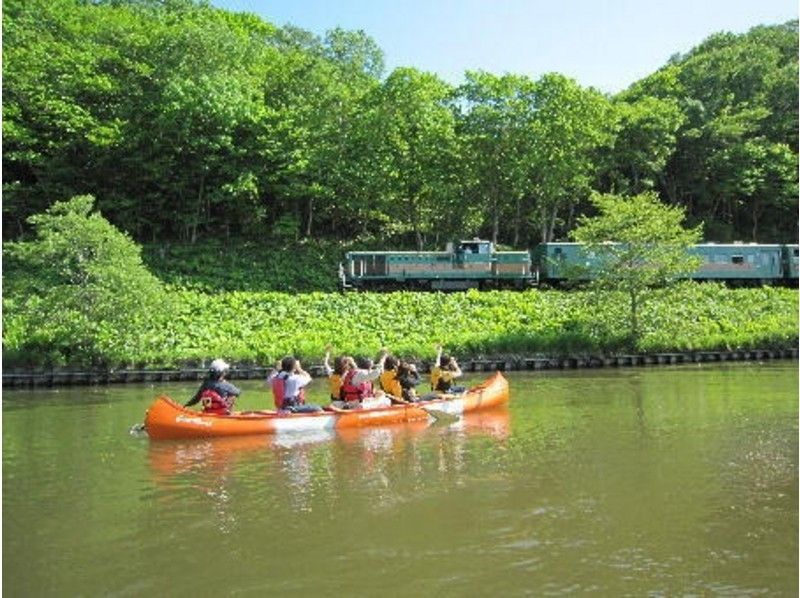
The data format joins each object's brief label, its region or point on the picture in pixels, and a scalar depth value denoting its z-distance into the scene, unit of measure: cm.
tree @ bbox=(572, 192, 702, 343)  3023
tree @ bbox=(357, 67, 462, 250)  4047
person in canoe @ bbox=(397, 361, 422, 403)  1727
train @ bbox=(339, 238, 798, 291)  3684
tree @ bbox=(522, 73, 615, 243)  4031
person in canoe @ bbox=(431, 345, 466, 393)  1812
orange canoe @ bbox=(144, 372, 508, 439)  1423
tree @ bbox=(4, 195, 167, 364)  2488
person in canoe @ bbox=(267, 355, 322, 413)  1533
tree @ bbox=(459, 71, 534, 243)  4056
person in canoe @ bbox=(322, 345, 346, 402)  1669
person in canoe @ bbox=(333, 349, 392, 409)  1606
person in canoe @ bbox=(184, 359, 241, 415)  1469
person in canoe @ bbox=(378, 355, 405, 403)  1738
